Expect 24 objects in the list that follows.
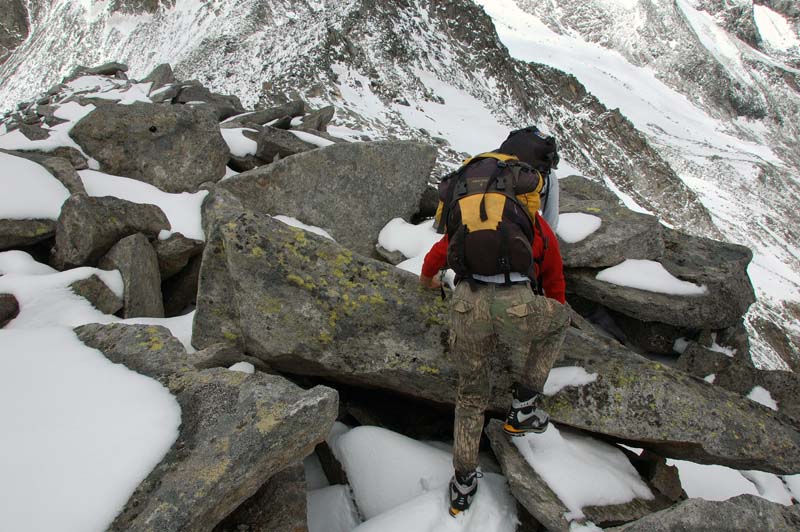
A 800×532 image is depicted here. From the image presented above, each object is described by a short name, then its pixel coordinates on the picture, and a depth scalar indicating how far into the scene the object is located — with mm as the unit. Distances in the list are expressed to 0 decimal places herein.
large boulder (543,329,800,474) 4965
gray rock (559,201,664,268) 7688
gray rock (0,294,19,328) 5883
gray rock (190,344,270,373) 4770
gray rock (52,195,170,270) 6945
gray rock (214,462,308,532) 3805
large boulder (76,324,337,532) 3148
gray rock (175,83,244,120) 16123
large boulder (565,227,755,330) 7516
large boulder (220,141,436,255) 8562
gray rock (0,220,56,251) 6870
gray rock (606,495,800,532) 3707
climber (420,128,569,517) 4293
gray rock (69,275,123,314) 6469
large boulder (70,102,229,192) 9523
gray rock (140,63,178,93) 19266
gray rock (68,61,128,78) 19859
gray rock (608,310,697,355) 8008
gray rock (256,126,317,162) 10773
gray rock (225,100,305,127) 14031
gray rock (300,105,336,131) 14421
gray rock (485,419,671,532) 4113
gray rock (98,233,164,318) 6723
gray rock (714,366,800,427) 7324
